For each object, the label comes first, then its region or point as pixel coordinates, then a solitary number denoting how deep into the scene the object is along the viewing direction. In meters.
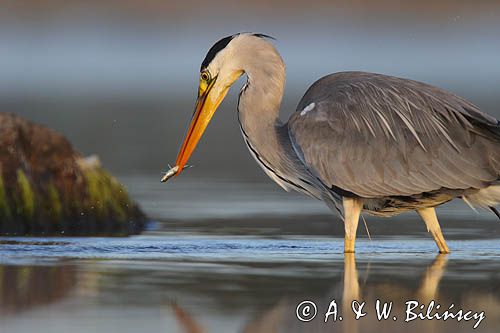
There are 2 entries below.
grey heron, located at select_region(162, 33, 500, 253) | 10.73
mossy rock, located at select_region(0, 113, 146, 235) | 12.33
